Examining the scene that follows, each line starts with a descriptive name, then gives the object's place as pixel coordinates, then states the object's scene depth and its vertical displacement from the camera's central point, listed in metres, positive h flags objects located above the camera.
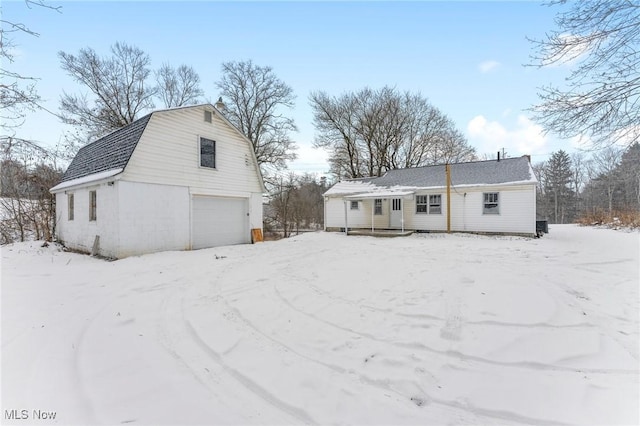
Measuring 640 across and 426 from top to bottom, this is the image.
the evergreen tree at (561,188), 34.38 +2.99
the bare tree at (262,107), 22.28 +8.72
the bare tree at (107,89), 17.03 +8.61
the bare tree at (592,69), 3.97 +2.10
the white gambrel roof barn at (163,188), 8.78 +0.97
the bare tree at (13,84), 4.05 +2.14
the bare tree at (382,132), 25.44 +7.65
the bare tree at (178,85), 21.30 +10.12
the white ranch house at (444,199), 13.66 +0.74
